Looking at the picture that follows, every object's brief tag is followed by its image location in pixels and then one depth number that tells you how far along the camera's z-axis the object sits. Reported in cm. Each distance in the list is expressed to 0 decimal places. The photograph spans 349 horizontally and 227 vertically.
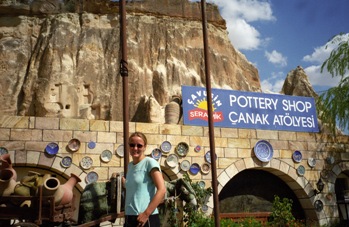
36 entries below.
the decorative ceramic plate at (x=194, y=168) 808
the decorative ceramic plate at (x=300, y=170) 919
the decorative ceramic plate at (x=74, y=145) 723
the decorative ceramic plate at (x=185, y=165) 801
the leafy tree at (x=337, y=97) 1048
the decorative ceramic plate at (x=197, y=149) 823
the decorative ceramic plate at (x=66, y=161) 713
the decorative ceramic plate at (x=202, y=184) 807
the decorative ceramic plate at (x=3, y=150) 675
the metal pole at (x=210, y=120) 600
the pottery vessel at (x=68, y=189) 368
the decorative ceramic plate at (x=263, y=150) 881
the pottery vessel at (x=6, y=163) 371
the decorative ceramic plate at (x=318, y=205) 916
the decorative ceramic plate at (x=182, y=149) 805
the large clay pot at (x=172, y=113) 941
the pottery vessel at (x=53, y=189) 356
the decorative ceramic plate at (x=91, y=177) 724
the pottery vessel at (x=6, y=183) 362
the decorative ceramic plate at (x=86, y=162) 726
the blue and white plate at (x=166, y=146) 791
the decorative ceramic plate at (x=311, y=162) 937
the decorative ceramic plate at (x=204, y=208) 788
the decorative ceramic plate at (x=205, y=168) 819
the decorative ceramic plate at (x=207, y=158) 827
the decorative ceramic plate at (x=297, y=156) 921
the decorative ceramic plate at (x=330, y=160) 969
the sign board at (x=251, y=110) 880
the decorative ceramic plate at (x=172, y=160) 788
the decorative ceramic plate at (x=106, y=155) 745
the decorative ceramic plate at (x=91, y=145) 738
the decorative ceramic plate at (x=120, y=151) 758
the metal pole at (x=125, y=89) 493
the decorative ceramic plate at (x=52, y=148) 705
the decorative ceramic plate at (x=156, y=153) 777
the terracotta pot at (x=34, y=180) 370
